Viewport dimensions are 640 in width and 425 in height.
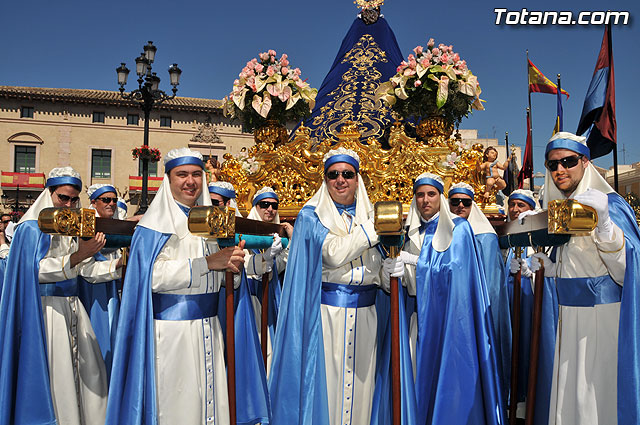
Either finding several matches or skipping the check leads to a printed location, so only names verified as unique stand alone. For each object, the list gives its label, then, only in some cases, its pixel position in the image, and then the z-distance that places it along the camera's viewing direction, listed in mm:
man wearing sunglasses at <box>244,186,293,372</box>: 4566
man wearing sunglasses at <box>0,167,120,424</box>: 3439
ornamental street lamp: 10406
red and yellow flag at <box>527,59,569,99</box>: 12812
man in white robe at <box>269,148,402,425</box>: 3557
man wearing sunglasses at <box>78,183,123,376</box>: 4164
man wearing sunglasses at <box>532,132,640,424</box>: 2857
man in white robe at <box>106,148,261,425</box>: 2982
